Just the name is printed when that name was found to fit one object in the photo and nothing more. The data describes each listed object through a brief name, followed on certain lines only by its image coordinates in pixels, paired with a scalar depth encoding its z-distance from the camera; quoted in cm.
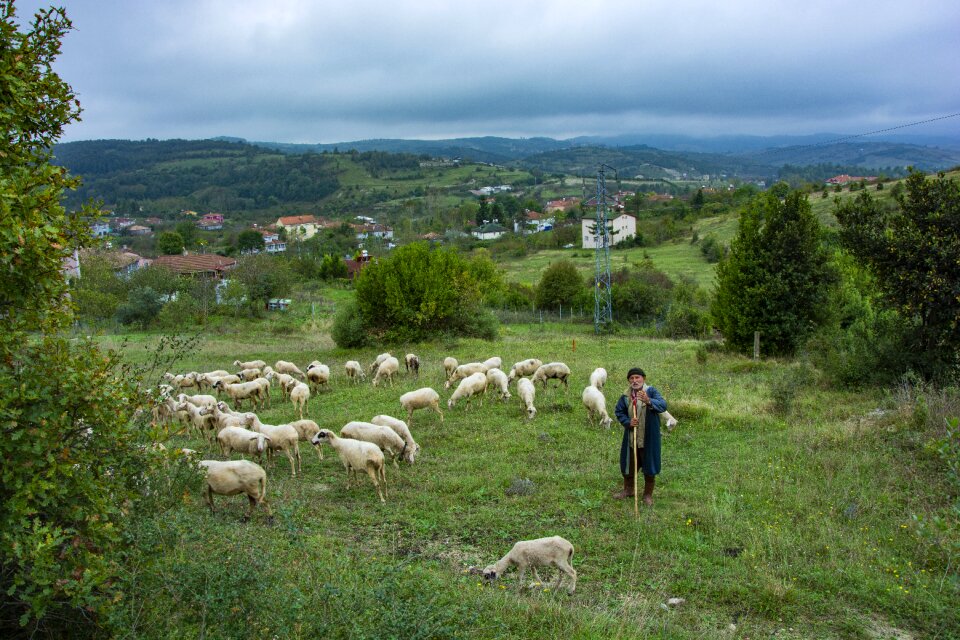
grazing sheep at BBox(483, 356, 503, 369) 1934
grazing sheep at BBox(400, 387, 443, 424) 1408
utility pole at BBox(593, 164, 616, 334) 3581
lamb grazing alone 670
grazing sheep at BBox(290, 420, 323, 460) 1227
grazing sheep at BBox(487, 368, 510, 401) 1612
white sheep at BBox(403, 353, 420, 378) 1997
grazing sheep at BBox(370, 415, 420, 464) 1132
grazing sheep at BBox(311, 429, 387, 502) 973
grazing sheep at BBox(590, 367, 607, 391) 1614
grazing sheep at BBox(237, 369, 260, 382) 1891
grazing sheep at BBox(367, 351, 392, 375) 2008
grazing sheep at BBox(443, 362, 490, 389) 1811
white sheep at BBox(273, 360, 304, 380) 2030
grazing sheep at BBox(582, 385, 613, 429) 1329
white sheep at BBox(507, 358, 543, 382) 1820
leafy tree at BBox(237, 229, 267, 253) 9312
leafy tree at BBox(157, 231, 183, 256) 8562
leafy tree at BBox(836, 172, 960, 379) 1295
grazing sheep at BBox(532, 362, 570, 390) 1716
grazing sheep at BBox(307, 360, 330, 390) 1826
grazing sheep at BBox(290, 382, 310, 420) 1520
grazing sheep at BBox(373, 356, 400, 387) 1853
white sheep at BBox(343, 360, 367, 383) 1995
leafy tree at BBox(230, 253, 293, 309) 4362
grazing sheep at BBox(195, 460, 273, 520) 877
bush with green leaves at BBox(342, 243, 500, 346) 2812
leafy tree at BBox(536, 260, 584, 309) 4981
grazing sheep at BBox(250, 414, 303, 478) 1122
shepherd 905
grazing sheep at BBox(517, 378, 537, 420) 1418
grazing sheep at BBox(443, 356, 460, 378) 1903
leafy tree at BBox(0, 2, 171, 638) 387
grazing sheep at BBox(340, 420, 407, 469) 1130
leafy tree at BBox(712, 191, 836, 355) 2238
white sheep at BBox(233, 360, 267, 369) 2067
